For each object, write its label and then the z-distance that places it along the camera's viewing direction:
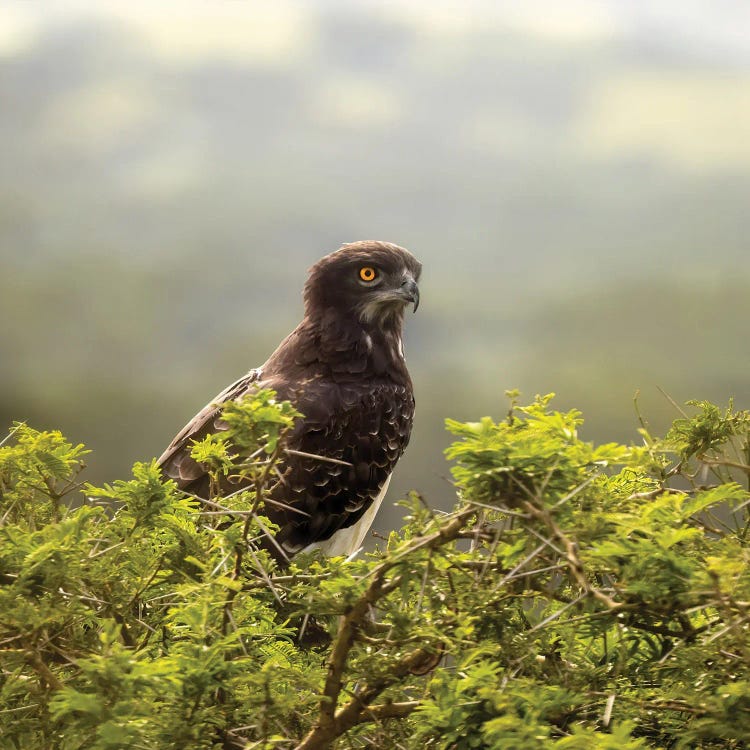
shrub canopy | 8.45
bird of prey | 15.71
